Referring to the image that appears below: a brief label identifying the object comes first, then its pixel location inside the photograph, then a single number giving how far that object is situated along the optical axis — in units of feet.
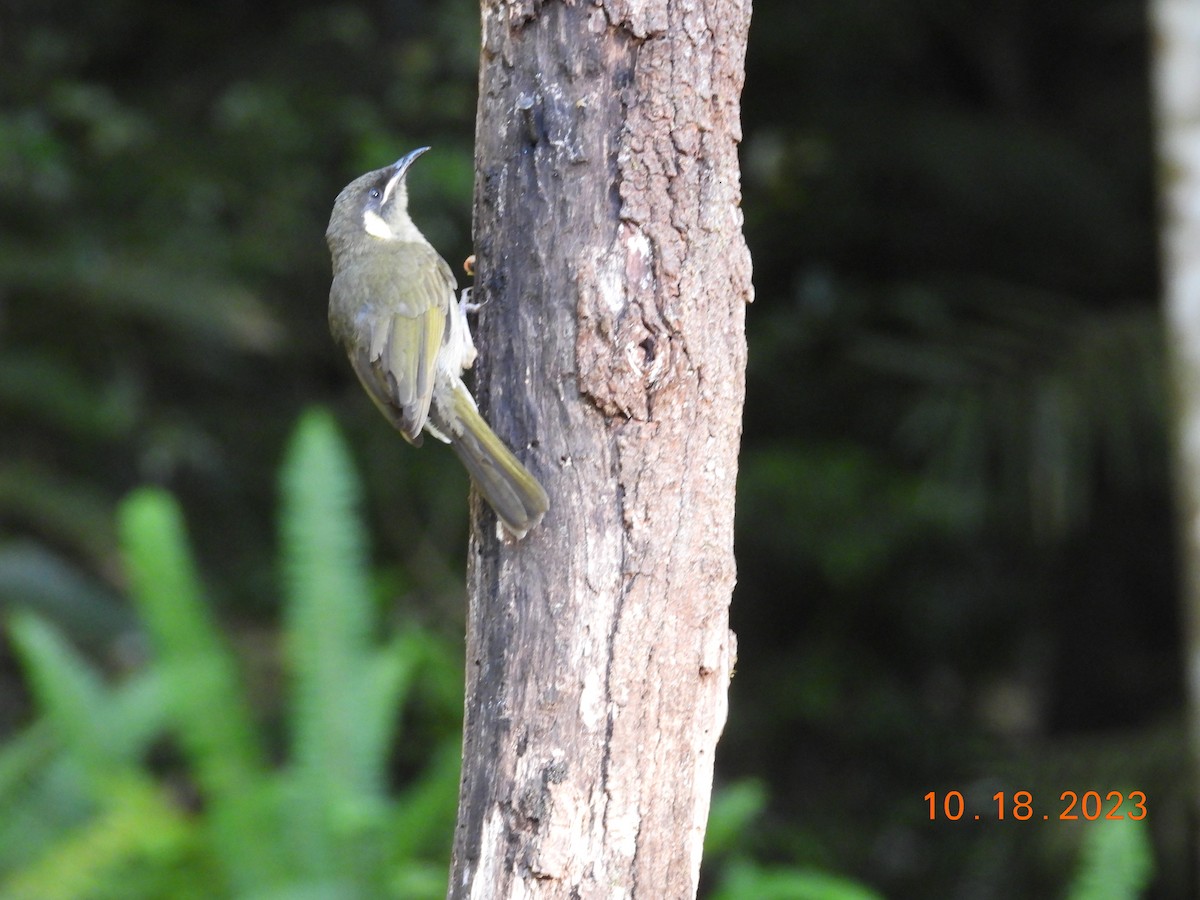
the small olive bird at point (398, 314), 19.85
